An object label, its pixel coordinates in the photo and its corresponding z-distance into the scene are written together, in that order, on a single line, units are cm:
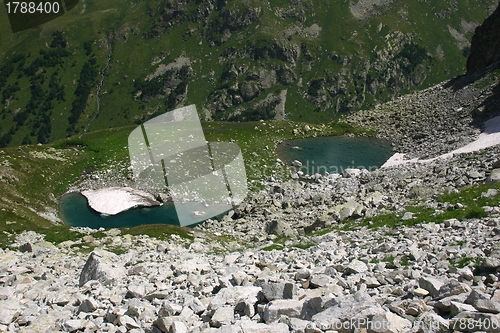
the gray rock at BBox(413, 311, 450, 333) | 709
